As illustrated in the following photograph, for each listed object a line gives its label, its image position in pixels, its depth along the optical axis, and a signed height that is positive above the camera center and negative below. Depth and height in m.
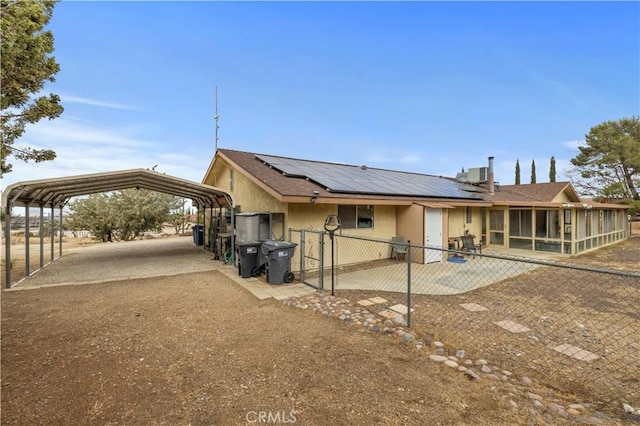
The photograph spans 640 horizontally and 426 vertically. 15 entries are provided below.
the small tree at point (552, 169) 34.31 +5.58
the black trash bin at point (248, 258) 7.96 -1.26
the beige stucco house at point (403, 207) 8.82 +0.27
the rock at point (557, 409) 2.57 -1.82
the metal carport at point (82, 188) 7.27 +0.85
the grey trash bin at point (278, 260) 7.25 -1.20
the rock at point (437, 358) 3.58 -1.84
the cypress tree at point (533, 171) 35.60 +5.52
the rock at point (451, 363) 3.43 -1.83
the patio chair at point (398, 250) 10.40 -1.33
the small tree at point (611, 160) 22.86 +4.73
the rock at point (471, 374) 3.17 -1.83
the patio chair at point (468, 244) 11.95 -1.26
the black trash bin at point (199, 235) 15.72 -1.20
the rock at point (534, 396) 2.81 -1.83
